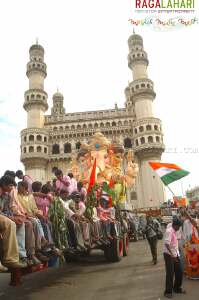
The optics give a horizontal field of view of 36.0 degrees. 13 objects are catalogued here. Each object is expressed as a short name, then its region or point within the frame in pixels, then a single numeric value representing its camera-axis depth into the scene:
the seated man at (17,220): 4.87
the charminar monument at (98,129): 46.88
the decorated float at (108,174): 10.84
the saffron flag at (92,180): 10.42
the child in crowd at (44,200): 5.74
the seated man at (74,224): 6.80
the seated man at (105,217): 9.70
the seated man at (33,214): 5.35
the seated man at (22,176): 7.35
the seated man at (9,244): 4.37
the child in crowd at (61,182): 9.03
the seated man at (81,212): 7.42
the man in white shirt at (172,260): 6.38
